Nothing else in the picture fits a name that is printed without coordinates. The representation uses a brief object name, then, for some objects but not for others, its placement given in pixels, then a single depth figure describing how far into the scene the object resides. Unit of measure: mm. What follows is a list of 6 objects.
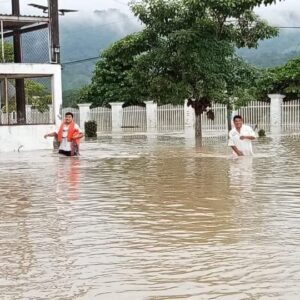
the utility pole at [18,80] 23973
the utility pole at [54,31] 21703
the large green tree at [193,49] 22953
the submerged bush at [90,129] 33812
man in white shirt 14398
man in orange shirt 16547
